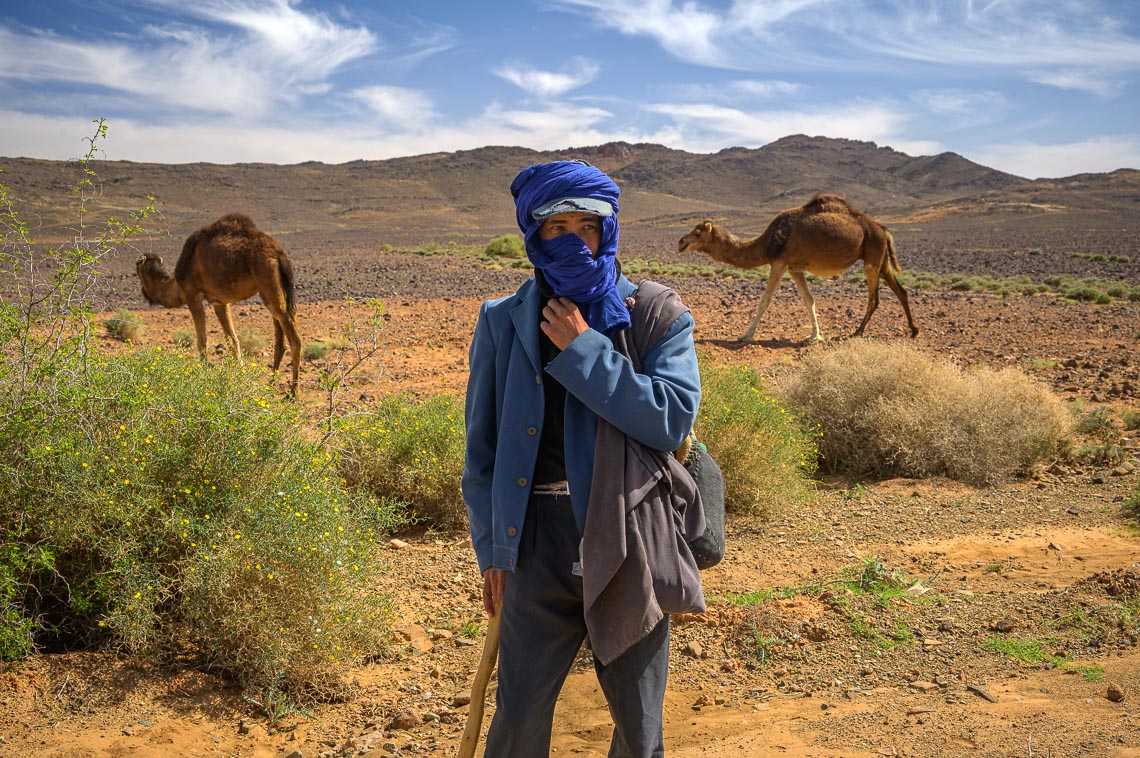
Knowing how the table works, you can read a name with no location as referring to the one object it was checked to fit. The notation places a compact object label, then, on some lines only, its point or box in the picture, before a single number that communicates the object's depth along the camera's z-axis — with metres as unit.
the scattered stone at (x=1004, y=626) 4.39
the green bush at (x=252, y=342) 12.06
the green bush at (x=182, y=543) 3.88
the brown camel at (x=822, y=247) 13.25
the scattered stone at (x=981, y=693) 3.72
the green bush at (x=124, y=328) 12.52
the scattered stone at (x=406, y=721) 3.83
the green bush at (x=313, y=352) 11.68
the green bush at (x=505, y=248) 28.94
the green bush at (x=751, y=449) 6.38
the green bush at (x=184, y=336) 12.21
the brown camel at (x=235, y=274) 9.70
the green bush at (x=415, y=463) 6.00
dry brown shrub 7.25
